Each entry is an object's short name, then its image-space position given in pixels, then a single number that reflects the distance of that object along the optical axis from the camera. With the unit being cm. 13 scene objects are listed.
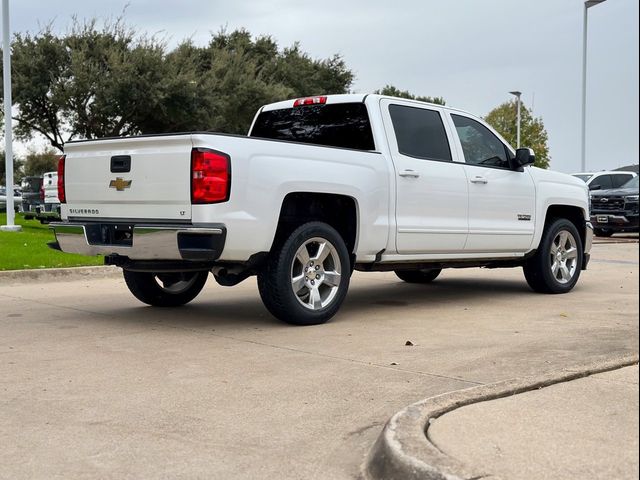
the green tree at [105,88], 2722
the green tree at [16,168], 6819
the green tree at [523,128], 6231
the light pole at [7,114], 1814
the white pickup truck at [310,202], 645
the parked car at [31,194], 2825
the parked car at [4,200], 3153
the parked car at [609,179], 2536
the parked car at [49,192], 2264
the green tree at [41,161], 8019
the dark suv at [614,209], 2173
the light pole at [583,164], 3121
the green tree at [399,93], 7019
